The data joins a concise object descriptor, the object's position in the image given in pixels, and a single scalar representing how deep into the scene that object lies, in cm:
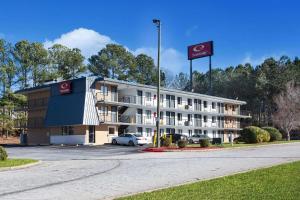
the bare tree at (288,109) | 4954
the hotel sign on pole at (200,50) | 5516
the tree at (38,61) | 5886
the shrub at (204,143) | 2801
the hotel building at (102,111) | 3859
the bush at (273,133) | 3791
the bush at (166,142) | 2900
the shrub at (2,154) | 1664
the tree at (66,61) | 6256
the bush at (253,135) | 3383
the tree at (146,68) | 7510
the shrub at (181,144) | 2688
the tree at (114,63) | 6996
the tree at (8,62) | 5358
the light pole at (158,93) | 2609
